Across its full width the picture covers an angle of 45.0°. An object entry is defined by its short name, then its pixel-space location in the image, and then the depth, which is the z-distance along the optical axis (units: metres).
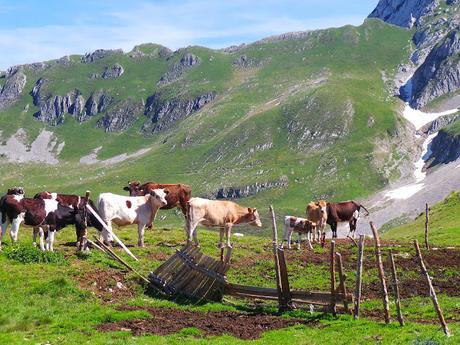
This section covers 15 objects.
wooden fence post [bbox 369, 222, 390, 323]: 21.97
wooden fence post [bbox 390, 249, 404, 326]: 21.48
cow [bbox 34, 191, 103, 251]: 30.98
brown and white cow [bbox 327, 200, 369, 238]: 48.53
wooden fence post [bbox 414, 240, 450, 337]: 18.93
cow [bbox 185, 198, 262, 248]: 34.62
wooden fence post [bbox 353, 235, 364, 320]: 23.22
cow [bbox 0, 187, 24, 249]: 30.03
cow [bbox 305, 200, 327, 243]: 45.00
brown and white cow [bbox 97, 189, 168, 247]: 33.56
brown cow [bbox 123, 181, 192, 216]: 41.38
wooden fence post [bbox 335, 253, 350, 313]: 23.61
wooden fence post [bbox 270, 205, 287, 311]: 25.67
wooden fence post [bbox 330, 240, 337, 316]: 24.14
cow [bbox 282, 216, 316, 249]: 42.78
